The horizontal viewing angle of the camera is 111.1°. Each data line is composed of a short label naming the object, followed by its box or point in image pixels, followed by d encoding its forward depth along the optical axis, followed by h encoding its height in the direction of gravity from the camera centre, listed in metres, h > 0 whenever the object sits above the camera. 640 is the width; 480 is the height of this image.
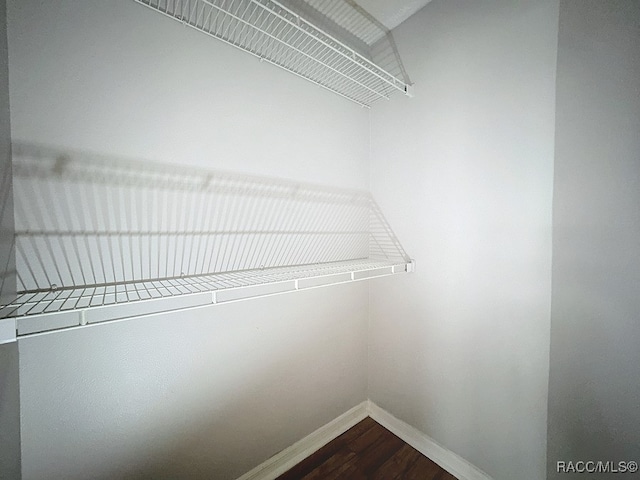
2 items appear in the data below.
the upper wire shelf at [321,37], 0.83 +0.86
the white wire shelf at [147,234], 0.62 +0.00
